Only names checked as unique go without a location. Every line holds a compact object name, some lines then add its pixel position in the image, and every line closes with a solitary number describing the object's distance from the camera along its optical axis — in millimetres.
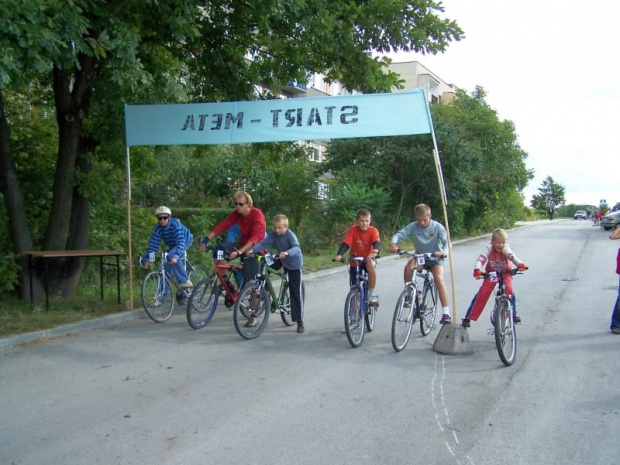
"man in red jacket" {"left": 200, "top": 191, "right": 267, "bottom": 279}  8016
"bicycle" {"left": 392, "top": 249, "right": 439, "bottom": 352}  6906
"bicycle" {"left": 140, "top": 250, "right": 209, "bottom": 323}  8602
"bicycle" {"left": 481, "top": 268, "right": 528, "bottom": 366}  6110
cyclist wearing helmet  8891
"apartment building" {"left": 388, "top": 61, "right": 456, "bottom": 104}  56906
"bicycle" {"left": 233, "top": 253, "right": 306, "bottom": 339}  7488
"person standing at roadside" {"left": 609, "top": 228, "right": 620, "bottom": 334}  7840
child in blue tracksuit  7840
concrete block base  6738
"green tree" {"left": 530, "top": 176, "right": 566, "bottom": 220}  106562
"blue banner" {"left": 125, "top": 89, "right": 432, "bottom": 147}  7801
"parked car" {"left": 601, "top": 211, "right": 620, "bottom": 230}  37406
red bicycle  8082
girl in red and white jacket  6629
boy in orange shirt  7527
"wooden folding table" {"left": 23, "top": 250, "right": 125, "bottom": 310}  8633
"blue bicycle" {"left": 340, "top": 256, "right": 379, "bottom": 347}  6980
